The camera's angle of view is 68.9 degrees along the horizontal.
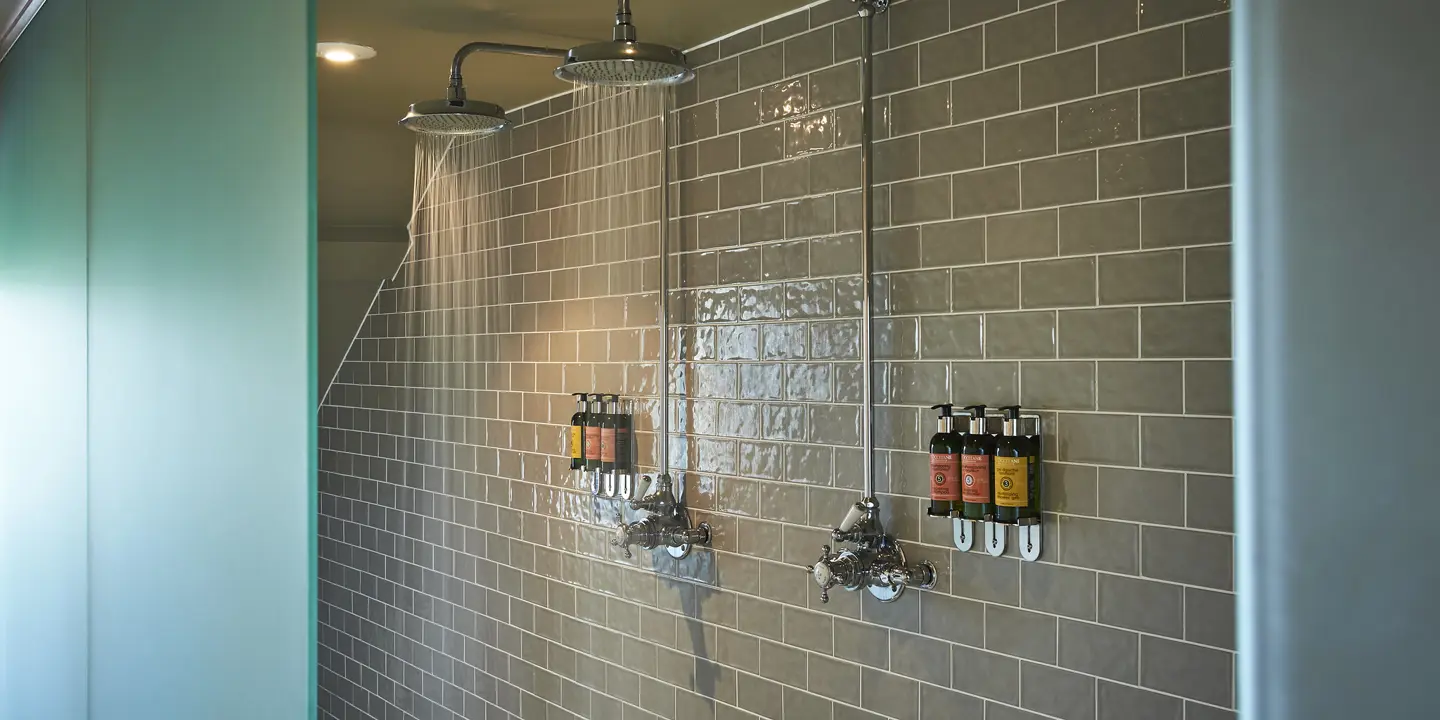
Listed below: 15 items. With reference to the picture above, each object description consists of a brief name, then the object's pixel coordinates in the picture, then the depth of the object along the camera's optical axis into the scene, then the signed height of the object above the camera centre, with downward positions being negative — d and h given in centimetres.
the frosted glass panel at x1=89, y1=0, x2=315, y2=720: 97 +1
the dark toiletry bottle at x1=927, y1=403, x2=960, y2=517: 188 -19
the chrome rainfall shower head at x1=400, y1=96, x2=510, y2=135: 246 +59
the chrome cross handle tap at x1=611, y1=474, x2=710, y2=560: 258 -40
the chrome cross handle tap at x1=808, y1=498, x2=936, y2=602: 202 -38
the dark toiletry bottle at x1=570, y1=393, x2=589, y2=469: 279 -20
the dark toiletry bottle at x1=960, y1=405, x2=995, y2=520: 181 -18
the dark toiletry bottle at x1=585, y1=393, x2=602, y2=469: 276 -19
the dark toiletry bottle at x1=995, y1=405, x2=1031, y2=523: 177 -19
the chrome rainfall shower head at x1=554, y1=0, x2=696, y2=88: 195 +57
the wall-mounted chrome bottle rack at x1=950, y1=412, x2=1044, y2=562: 181 -29
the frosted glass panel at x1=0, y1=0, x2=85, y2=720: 159 +0
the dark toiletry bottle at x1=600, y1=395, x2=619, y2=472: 273 -19
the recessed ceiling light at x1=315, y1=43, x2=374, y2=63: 265 +80
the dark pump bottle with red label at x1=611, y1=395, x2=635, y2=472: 272 -18
